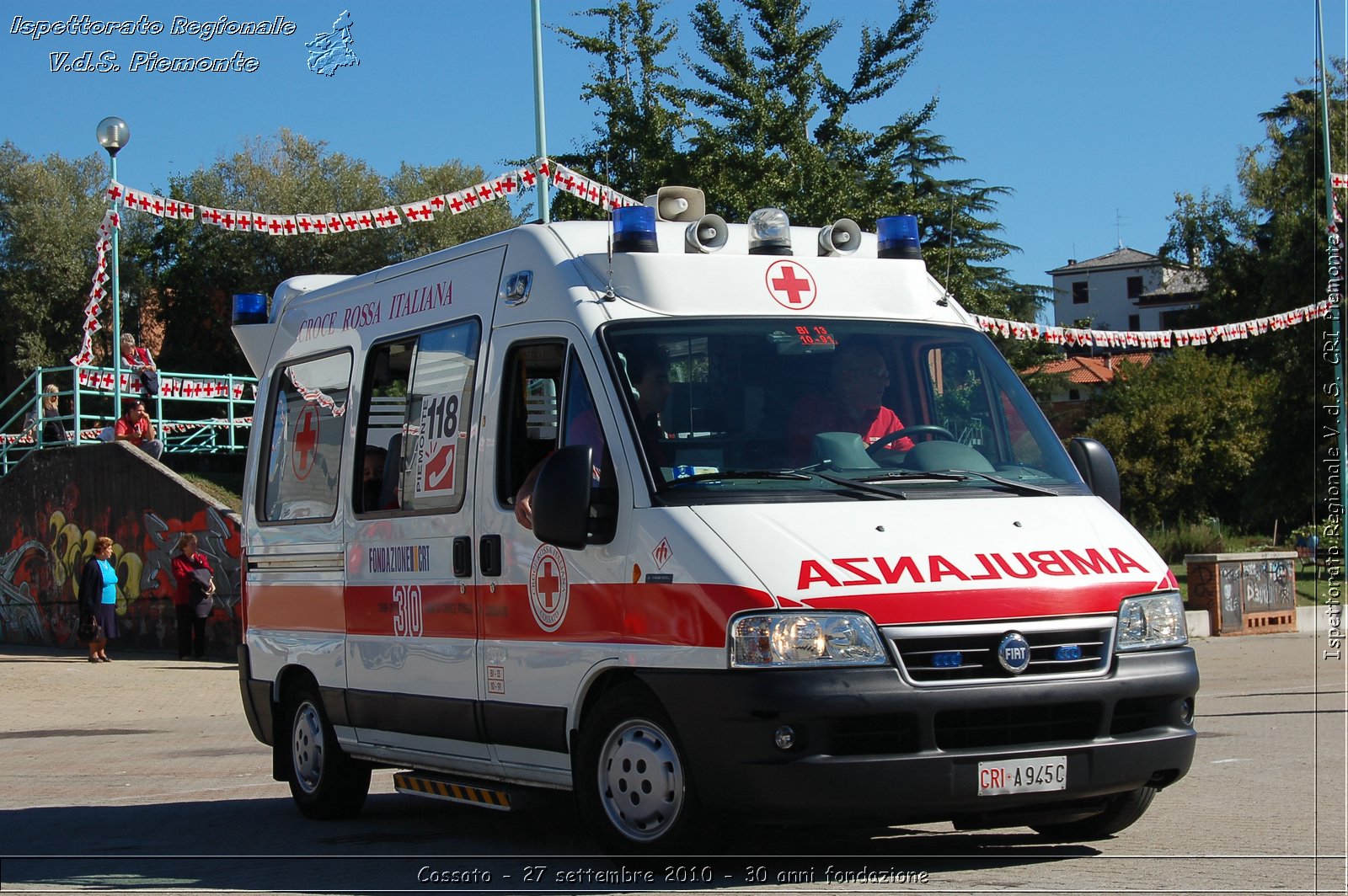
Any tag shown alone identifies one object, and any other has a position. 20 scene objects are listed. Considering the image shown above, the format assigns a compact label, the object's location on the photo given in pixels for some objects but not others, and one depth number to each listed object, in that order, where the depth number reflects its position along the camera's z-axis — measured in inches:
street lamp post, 920.9
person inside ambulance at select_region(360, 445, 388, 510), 333.7
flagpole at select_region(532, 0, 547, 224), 755.4
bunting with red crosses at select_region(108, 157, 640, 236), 764.0
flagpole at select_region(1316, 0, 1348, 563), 833.5
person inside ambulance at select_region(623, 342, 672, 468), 258.1
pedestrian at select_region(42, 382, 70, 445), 1014.4
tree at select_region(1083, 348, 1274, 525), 1952.5
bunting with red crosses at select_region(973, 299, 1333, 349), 926.4
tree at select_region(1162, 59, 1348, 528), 1616.6
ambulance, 232.8
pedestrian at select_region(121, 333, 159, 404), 1026.7
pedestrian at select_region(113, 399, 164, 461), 1002.7
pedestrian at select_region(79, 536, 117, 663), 920.9
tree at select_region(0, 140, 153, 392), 1957.4
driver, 264.8
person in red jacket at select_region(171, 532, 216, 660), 895.1
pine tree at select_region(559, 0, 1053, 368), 948.0
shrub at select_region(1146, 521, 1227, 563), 1330.0
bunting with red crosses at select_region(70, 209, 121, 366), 868.6
